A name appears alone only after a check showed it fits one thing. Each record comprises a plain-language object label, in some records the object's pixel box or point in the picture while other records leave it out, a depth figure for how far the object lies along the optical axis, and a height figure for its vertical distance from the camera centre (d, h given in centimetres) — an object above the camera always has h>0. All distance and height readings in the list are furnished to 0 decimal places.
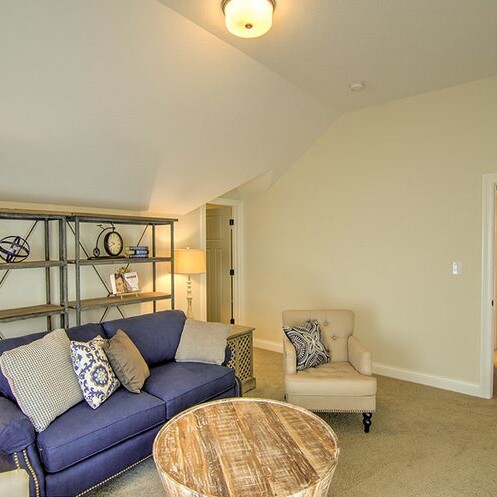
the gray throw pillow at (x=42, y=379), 201 -77
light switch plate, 360 -27
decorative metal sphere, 288 -6
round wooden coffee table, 151 -97
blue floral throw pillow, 226 -81
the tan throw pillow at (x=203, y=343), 307 -85
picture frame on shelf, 352 -40
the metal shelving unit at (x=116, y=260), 316 -18
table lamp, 410 -23
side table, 353 -109
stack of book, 366 -11
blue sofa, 188 -103
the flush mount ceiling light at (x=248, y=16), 202 +121
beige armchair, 282 -108
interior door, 546 -33
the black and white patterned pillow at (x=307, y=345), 312 -88
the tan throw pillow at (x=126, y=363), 250 -83
